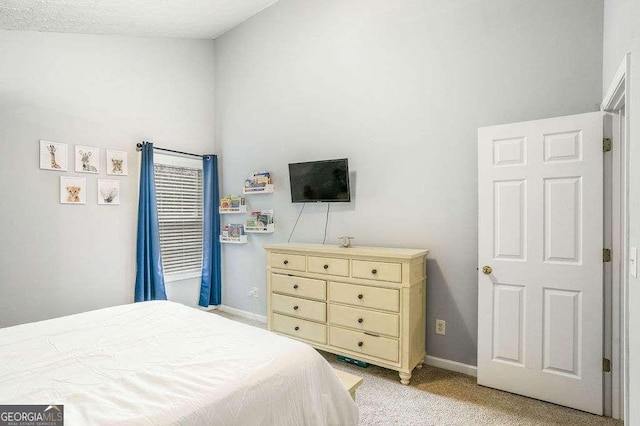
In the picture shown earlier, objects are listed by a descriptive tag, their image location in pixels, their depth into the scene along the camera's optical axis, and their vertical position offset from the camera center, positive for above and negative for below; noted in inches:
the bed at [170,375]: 45.0 -25.5
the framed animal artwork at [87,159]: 132.3 +21.4
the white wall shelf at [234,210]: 168.4 +1.4
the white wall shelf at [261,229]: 158.1 -7.8
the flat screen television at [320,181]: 128.5 +12.8
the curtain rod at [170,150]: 148.8 +29.9
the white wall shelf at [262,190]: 155.8 +11.1
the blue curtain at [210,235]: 175.6 -11.8
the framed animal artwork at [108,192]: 139.5 +8.6
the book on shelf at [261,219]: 159.3 -3.0
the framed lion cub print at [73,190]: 128.0 +8.6
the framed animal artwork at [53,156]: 122.7 +21.0
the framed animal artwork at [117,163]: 141.6 +21.3
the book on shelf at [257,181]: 157.6 +15.1
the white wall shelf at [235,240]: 168.2 -13.7
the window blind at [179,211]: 162.2 +0.7
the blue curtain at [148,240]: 146.2 -12.1
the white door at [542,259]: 87.2 -12.7
